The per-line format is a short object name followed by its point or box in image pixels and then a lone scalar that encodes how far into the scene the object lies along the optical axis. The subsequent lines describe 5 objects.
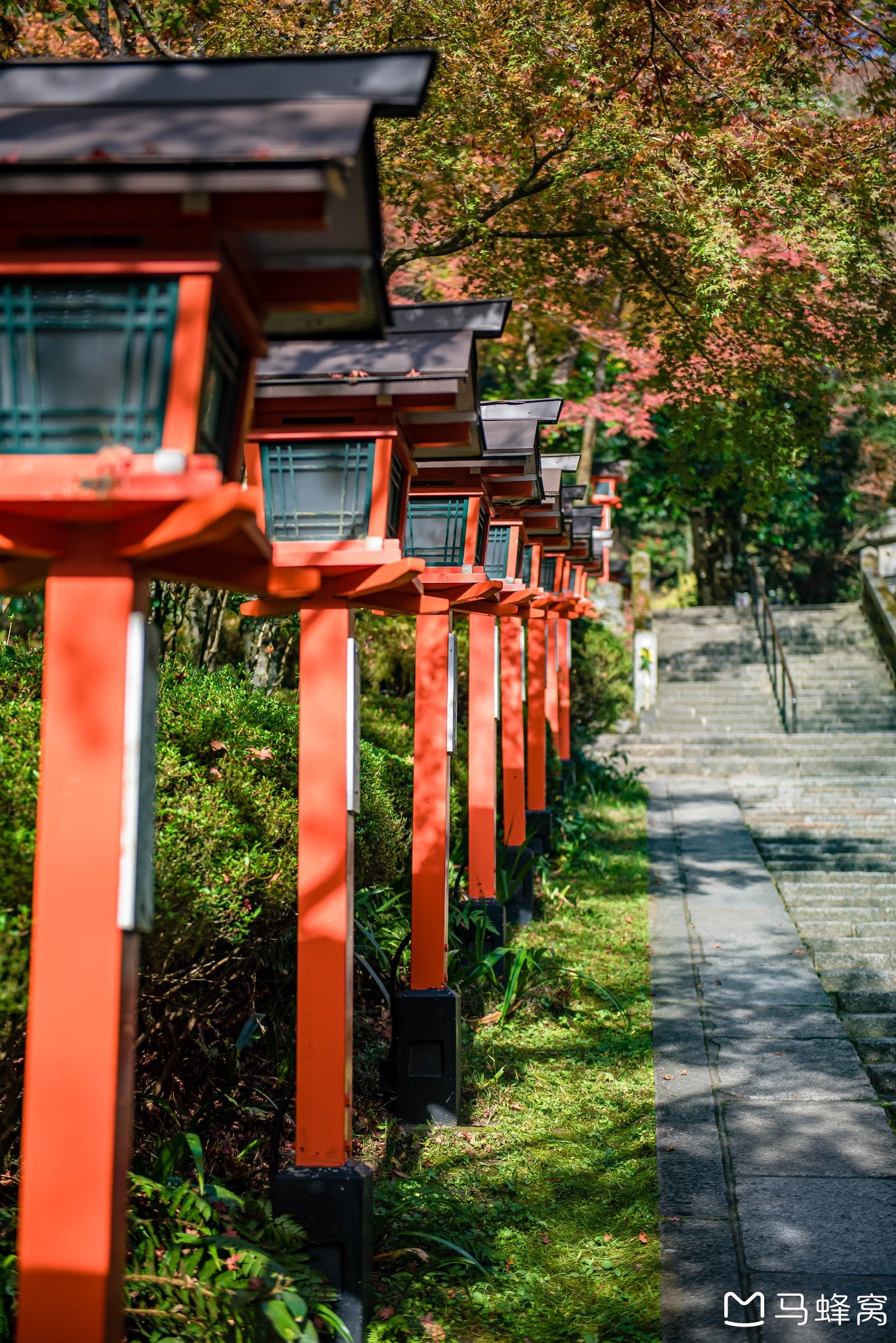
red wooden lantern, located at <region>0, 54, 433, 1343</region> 2.24
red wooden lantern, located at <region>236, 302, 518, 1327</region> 3.50
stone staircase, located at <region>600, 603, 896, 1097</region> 7.31
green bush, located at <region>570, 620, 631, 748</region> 15.84
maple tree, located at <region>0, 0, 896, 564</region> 6.83
